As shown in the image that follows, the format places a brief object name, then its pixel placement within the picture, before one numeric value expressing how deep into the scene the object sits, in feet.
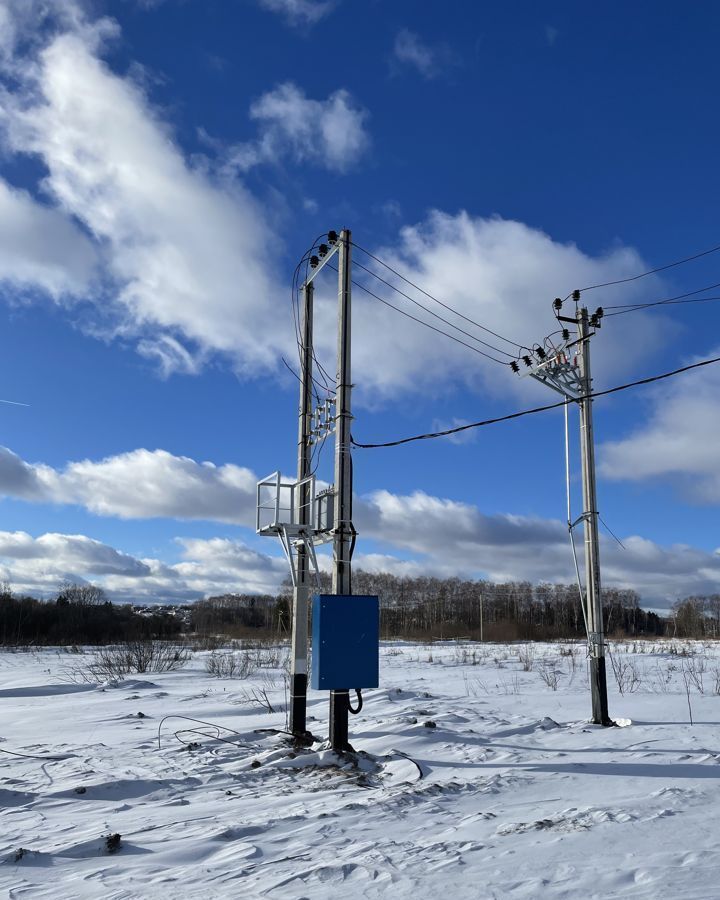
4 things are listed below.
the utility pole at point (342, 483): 33.81
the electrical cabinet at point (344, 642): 32.94
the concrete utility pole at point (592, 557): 40.96
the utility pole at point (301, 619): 37.65
